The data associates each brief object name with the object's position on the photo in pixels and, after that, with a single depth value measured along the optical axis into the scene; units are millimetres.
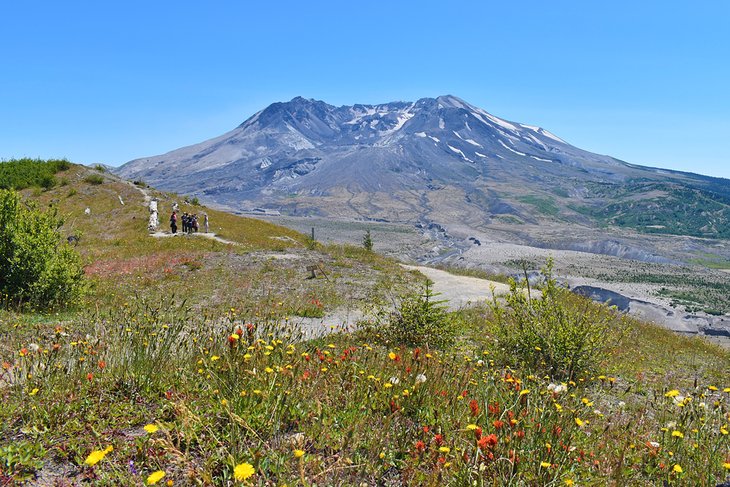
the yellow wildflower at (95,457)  2324
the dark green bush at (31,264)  10820
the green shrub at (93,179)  40219
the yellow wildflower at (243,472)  2067
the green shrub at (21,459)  3164
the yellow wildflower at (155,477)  2109
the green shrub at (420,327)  9669
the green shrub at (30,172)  36969
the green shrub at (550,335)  8039
